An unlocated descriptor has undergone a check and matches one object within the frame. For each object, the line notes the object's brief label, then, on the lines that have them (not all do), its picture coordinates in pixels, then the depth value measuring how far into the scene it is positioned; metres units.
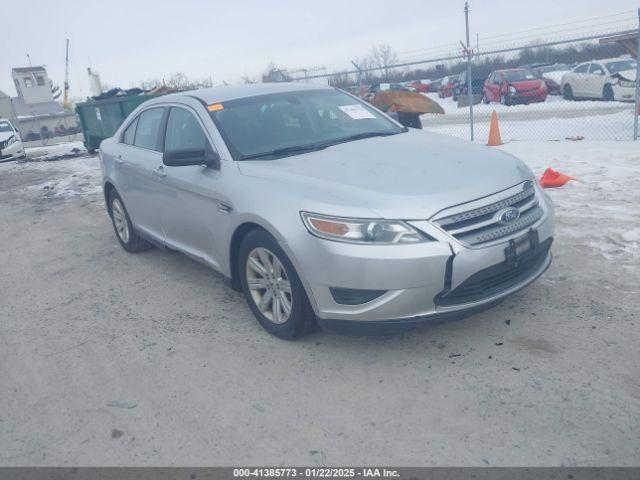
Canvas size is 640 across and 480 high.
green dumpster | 16.77
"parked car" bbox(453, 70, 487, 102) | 26.66
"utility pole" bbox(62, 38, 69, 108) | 82.38
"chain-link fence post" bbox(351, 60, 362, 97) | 12.83
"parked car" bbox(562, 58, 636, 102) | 16.38
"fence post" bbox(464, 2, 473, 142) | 11.28
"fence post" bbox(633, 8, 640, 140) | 9.72
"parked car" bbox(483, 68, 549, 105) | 20.33
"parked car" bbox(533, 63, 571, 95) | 23.30
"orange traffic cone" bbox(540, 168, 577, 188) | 7.23
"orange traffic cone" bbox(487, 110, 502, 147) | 11.45
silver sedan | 3.16
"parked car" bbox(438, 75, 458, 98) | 30.87
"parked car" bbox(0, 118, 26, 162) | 19.72
